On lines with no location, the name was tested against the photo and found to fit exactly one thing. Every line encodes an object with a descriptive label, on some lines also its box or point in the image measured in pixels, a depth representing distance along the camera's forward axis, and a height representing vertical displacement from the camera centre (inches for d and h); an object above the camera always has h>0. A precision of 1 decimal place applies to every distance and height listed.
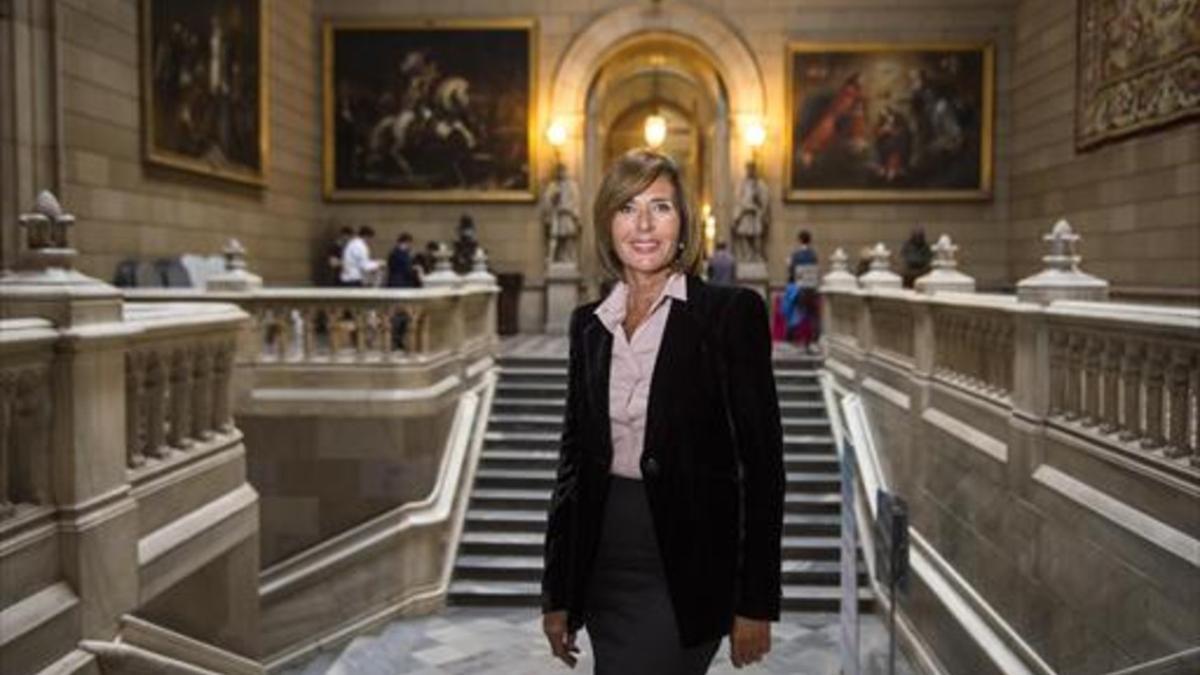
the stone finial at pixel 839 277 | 529.7 +2.2
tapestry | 478.3 +94.5
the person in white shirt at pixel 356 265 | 608.4 +8.3
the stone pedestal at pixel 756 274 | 729.6 +4.7
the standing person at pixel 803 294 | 610.2 -6.4
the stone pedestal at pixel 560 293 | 743.1 -7.2
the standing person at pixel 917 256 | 668.1 +14.5
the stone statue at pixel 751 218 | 728.3 +39.3
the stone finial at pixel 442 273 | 464.4 +3.3
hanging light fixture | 812.6 +104.1
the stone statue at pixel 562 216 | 736.3 +40.5
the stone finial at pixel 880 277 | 465.1 +1.9
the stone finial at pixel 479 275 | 534.4 +3.0
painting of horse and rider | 750.5 +107.5
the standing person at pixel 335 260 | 674.2 +12.6
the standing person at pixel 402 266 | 607.2 +7.8
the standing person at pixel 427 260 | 701.3 +12.9
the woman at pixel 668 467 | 101.7 -16.0
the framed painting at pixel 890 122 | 736.3 +98.7
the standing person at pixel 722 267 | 649.0 +8.2
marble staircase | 383.9 -76.5
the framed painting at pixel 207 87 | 517.7 +92.4
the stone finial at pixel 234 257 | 414.9 +8.4
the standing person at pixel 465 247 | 689.6 +20.3
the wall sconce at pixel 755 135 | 737.6 +90.5
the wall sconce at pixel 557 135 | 743.1 +91.1
